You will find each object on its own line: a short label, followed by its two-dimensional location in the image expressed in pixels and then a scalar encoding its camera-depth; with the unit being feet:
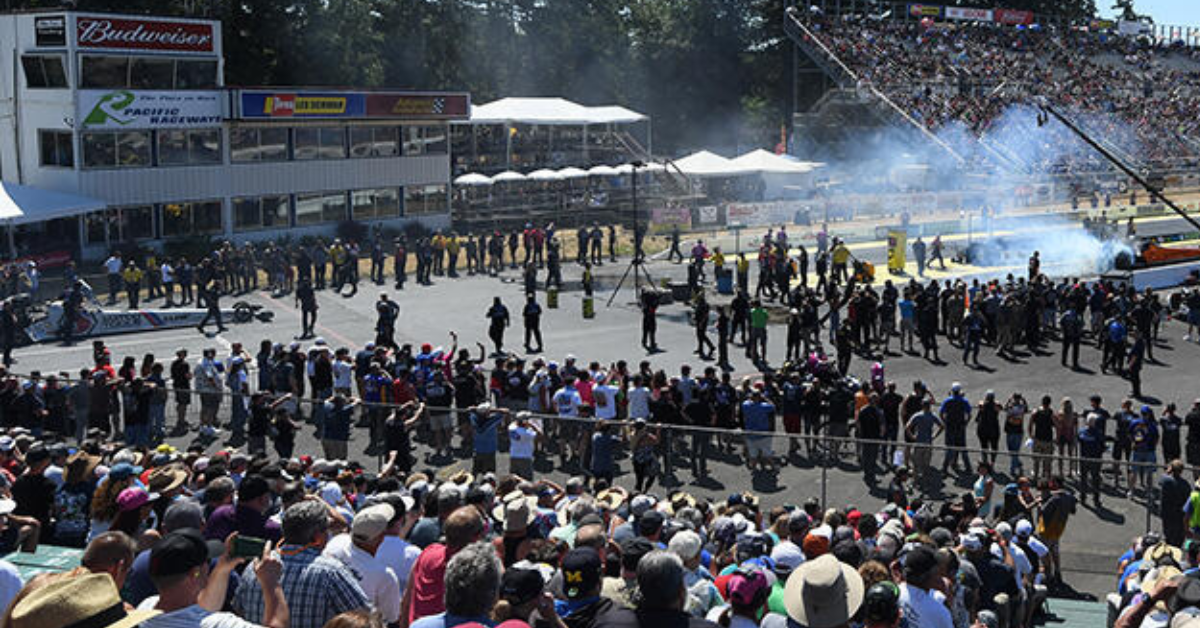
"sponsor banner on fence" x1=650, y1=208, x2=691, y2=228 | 146.30
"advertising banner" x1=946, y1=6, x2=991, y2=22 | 269.44
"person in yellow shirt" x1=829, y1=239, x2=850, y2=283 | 110.73
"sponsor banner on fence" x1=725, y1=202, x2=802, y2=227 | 151.02
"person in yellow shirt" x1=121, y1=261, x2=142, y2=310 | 102.22
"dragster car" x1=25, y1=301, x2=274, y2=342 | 93.66
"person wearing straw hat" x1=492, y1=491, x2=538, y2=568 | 25.43
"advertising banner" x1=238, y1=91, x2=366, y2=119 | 134.92
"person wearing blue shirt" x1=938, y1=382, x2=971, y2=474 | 58.80
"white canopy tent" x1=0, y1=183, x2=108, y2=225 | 111.45
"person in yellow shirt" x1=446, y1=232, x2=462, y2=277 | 123.85
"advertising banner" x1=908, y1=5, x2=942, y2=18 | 265.34
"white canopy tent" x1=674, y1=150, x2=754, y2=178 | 165.68
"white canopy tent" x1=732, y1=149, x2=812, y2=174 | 167.73
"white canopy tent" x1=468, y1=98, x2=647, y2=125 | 176.55
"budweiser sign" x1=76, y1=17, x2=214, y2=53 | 122.62
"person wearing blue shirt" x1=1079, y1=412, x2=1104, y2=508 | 55.26
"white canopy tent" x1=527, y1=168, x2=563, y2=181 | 163.53
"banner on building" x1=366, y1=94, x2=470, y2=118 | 147.13
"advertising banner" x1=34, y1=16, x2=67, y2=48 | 121.60
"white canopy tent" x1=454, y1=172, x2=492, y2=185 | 155.50
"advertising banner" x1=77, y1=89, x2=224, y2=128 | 122.72
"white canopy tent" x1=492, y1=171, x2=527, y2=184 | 159.78
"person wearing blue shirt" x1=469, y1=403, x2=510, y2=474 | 52.29
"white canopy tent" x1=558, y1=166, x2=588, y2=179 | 165.58
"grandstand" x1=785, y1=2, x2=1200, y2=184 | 210.79
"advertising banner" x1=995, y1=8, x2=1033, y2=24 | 280.59
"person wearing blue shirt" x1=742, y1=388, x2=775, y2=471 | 56.80
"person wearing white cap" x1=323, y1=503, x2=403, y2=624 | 22.97
